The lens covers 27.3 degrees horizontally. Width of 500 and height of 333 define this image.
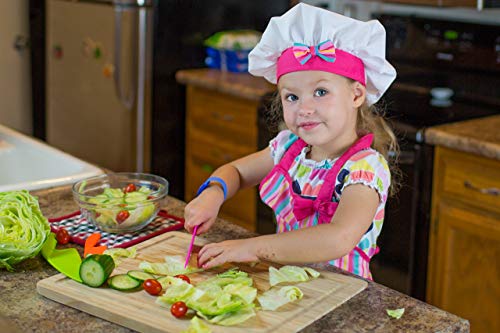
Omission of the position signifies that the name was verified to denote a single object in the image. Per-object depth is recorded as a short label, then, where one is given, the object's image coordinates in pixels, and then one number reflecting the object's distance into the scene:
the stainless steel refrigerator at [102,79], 3.35
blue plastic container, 3.43
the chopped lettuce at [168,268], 1.50
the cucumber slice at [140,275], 1.45
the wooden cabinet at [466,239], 2.39
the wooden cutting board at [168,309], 1.34
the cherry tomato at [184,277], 1.47
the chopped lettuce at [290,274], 1.47
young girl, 1.52
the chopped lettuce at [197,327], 1.31
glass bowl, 1.66
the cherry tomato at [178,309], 1.35
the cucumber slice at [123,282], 1.43
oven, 2.55
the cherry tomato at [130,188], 1.75
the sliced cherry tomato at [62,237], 1.63
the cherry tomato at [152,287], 1.41
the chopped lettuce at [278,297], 1.39
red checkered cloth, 1.64
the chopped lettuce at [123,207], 1.66
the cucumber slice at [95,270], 1.44
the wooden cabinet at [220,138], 3.20
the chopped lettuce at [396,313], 1.40
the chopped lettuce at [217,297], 1.34
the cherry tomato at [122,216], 1.66
